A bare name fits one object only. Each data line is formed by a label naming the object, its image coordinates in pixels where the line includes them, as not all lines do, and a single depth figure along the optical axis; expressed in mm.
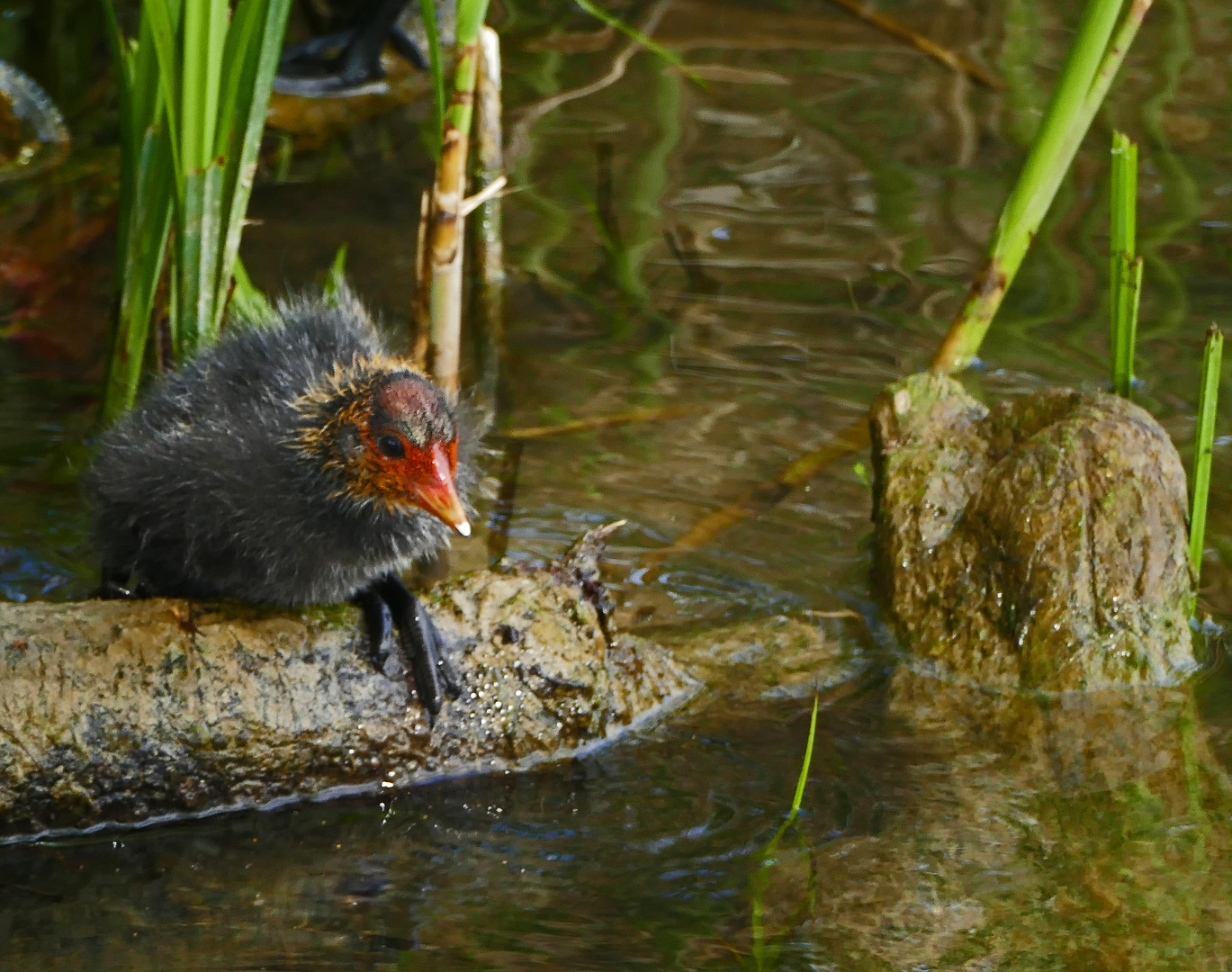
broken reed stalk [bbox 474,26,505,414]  9463
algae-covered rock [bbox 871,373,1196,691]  6672
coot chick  5570
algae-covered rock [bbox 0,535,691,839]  5398
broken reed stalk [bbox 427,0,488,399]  6613
